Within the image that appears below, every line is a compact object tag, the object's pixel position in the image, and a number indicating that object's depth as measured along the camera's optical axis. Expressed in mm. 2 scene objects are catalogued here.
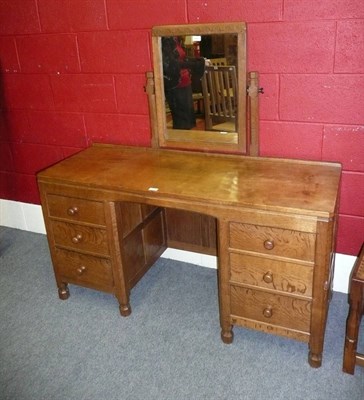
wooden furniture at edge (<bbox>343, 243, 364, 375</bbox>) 1541
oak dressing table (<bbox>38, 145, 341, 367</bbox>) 1573
